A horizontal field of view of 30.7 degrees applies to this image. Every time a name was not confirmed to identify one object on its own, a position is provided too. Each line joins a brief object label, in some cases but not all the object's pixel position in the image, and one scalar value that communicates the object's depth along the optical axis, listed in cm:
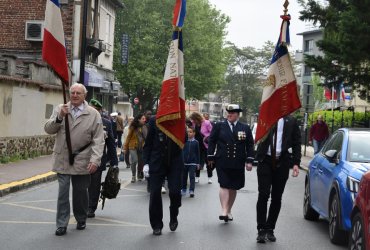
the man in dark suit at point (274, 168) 871
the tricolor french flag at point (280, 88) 912
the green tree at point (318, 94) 6079
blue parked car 822
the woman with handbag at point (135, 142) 1645
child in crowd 1439
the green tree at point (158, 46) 5206
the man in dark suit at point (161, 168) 892
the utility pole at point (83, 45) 2228
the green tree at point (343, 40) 1933
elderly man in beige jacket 857
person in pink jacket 1585
